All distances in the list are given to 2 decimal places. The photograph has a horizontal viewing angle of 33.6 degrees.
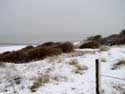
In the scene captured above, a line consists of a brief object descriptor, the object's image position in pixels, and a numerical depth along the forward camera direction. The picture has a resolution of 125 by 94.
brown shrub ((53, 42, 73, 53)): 10.25
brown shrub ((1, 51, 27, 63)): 9.70
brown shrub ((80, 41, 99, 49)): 11.59
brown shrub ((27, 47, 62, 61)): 9.48
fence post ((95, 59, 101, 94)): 5.12
